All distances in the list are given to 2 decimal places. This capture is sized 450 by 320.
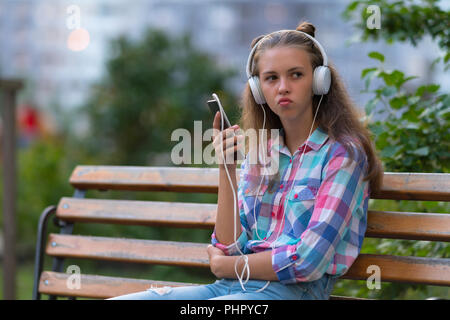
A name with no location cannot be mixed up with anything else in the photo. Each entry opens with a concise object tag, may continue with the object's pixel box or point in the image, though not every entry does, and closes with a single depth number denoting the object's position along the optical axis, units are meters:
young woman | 6.18
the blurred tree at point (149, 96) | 14.26
